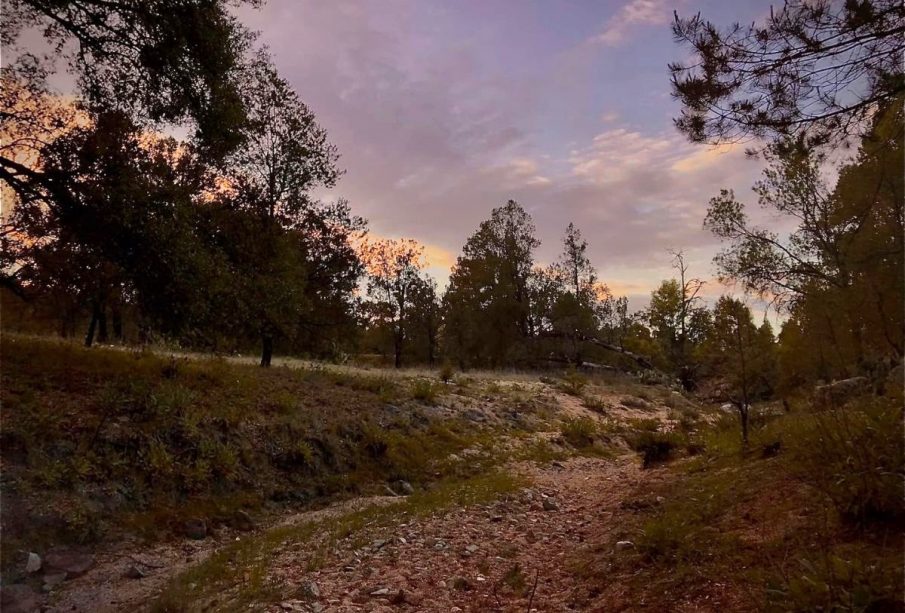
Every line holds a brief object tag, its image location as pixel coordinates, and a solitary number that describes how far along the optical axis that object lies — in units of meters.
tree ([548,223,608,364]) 44.44
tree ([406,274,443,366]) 52.56
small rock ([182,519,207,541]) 7.57
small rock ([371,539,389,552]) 6.54
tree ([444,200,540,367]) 47.59
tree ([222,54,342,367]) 16.78
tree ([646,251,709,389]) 45.91
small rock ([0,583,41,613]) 5.36
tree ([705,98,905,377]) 9.05
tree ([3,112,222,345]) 9.03
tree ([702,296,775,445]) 8.91
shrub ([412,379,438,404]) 16.23
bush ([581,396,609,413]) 21.86
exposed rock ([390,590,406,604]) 4.97
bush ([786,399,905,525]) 3.86
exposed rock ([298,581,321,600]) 5.04
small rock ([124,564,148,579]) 6.24
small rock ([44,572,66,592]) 5.82
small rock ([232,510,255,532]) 8.13
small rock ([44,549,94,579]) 6.13
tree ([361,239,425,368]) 50.70
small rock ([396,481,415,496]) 10.36
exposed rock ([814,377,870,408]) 5.36
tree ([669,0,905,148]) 5.36
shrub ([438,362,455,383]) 21.67
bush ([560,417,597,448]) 15.47
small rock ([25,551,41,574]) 5.91
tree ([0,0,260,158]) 9.55
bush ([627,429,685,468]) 10.95
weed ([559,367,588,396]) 24.60
